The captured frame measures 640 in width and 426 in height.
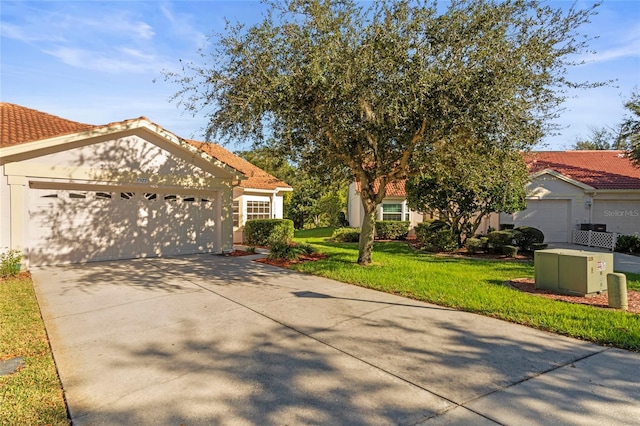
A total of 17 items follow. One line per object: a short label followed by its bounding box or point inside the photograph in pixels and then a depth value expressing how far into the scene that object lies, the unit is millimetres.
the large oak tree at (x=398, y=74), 7570
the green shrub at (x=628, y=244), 14617
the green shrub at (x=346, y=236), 19141
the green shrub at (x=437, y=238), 14906
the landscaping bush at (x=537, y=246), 13880
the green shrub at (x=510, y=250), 13266
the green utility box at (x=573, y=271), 7195
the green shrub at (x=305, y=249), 12937
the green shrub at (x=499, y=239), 13688
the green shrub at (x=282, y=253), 12109
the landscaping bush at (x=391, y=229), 20281
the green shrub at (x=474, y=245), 14281
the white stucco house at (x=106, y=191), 9969
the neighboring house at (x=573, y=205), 18094
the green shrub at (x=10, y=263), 9086
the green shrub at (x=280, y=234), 15276
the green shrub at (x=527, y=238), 14000
